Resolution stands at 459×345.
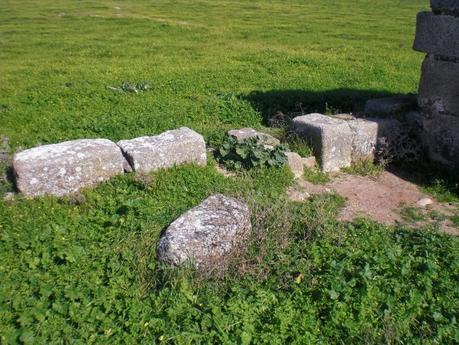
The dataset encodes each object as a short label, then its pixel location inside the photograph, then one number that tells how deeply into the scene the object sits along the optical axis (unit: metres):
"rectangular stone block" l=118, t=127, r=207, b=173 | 6.19
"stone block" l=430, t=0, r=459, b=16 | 6.95
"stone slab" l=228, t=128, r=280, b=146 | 7.31
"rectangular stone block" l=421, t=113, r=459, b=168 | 7.34
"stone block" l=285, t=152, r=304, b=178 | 6.71
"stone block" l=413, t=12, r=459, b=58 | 7.03
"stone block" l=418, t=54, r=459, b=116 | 7.25
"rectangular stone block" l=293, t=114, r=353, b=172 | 7.10
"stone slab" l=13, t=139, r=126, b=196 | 5.62
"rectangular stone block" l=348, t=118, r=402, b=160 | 7.46
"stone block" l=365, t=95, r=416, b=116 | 8.23
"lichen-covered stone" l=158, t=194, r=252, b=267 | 4.46
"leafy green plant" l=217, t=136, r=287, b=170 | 6.55
